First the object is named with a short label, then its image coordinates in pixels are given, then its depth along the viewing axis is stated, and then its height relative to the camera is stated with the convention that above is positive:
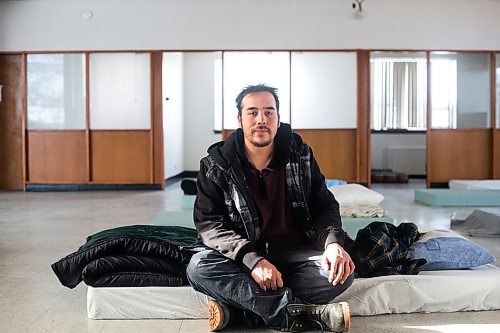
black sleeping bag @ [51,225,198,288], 2.72 -0.53
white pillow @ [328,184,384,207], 5.20 -0.49
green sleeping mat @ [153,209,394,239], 4.45 -0.60
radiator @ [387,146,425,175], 11.64 -0.40
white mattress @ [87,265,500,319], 2.68 -0.67
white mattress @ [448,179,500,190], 7.25 -0.56
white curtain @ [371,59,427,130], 11.69 +0.78
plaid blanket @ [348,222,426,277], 2.80 -0.52
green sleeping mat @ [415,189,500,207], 6.71 -0.64
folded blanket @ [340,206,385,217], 4.83 -0.56
